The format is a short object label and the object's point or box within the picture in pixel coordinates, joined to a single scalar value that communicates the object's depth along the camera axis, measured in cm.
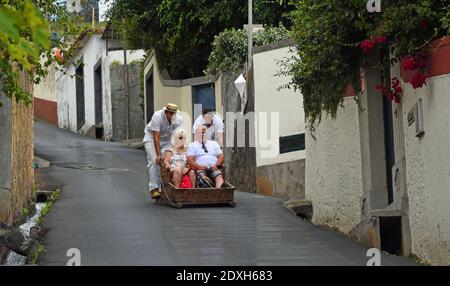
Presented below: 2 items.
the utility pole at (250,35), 2100
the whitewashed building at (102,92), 3825
